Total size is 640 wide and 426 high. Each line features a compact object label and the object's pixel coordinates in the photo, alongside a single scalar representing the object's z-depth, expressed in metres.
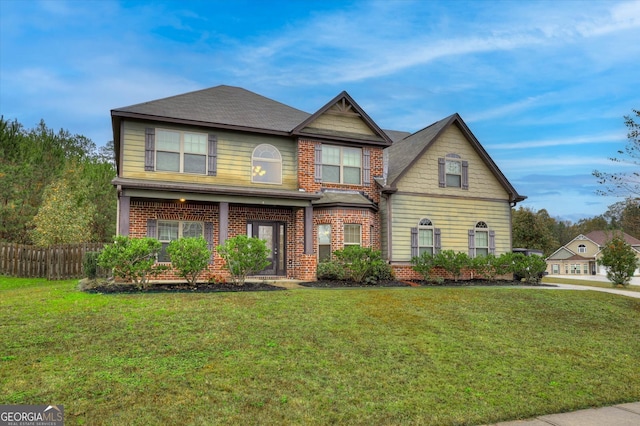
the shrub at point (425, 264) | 16.97
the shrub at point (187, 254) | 11.95
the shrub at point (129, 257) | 11.38
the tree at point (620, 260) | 20.25
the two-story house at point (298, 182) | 15.36
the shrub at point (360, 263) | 15.20
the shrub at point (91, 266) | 13.19
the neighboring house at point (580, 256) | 64.24
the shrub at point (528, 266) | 17.91
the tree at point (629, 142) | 13.48
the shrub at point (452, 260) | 17.03
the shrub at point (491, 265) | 17.58
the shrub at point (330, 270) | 15.45
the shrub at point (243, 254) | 12.62
